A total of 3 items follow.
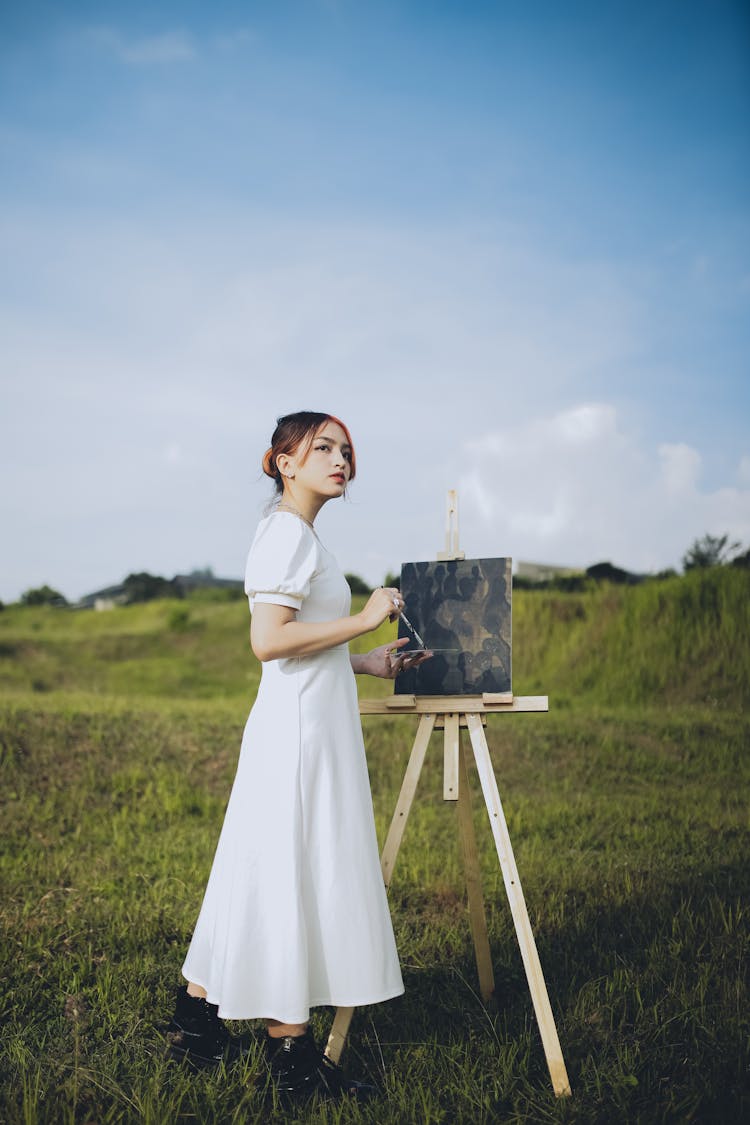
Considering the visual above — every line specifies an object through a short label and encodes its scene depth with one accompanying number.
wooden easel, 2.73
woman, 2.50
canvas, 3.26
